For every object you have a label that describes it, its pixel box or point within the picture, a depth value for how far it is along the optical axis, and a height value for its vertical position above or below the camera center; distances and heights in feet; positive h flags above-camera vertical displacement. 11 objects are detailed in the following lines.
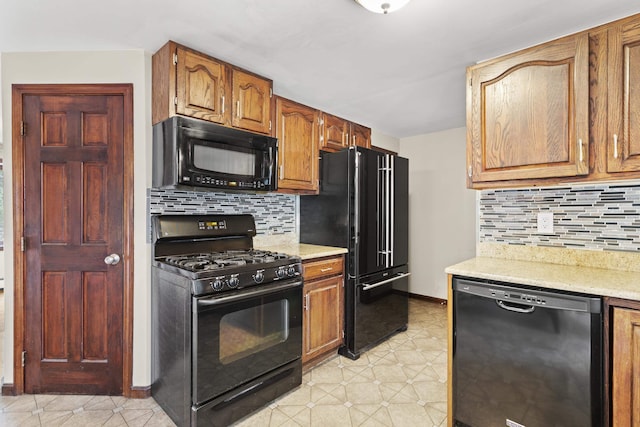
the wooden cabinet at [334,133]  10.27 +2.60
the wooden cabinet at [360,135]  11.60 +2.83
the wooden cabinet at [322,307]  8.13 -2.54
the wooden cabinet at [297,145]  8.91 +1.94
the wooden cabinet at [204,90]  6.51 +2.68
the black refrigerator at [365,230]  9.00 -0.54
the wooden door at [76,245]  7.07 -0.73
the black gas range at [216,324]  5.77 -2.22
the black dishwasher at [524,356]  4.64 -2.30
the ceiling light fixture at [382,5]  4.99 +3.24
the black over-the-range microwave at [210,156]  6.40 +1.21
